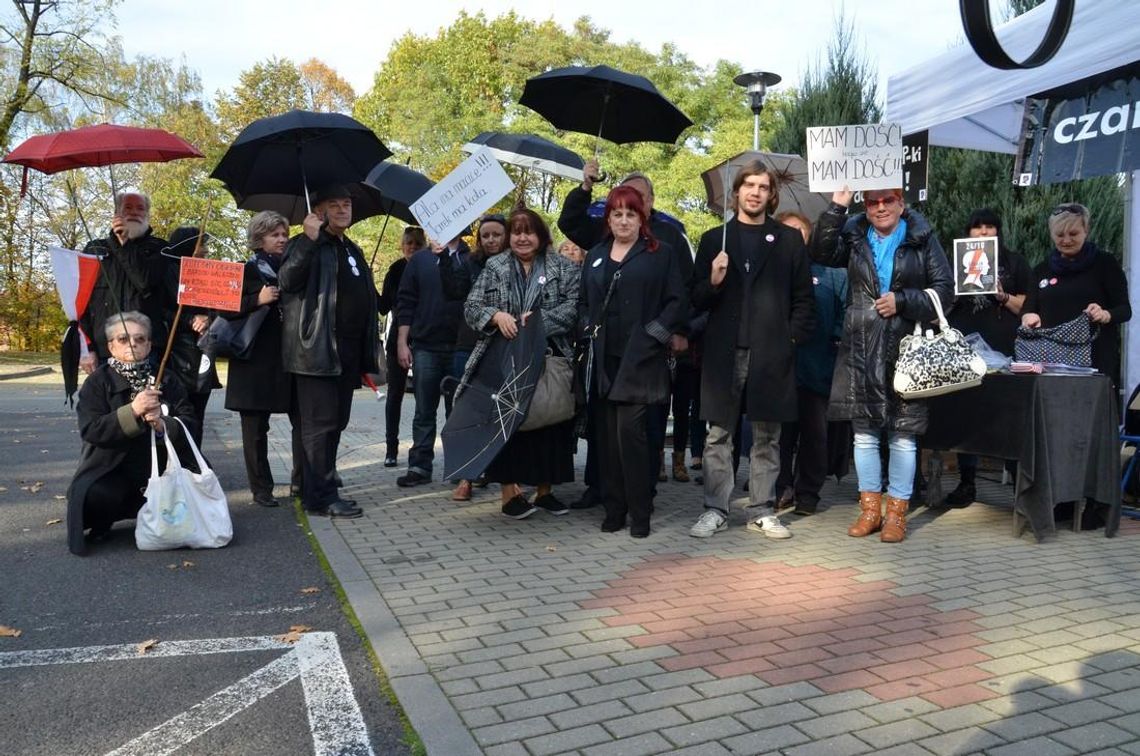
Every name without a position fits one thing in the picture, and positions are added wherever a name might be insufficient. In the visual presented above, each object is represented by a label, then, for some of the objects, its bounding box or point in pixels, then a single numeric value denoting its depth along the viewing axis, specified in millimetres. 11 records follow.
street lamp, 12703
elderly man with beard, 6316
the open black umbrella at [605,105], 6430
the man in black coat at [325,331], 6047
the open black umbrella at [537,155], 6582
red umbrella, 5629
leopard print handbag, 5273
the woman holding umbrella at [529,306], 6047
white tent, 5578
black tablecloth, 5652
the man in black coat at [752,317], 5652
